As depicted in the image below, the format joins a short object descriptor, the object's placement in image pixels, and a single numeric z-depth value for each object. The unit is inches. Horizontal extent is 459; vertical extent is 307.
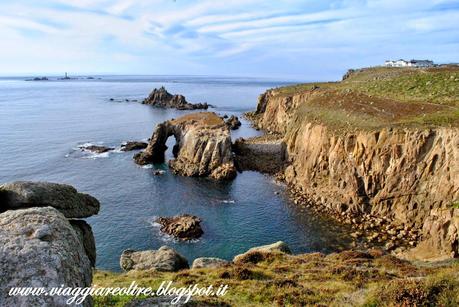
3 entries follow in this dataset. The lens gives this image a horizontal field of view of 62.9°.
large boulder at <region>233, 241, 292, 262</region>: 1385.3
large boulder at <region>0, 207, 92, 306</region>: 505.3
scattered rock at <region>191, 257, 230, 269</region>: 1302.9
